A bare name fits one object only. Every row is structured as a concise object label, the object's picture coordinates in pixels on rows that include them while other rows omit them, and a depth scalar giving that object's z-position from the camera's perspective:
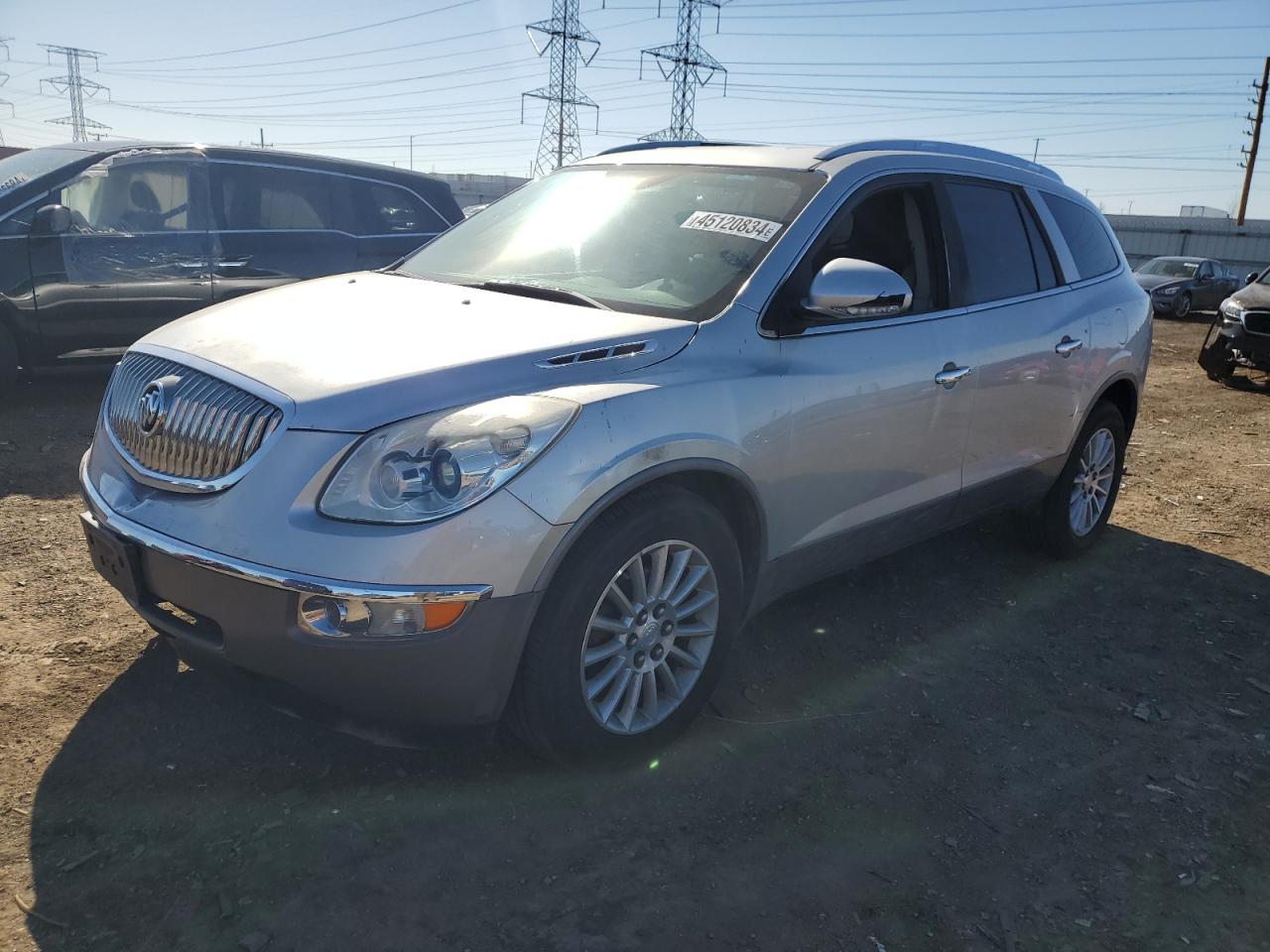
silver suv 2.44
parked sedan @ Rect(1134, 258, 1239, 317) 23.84
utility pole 45.66
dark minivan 6.68
